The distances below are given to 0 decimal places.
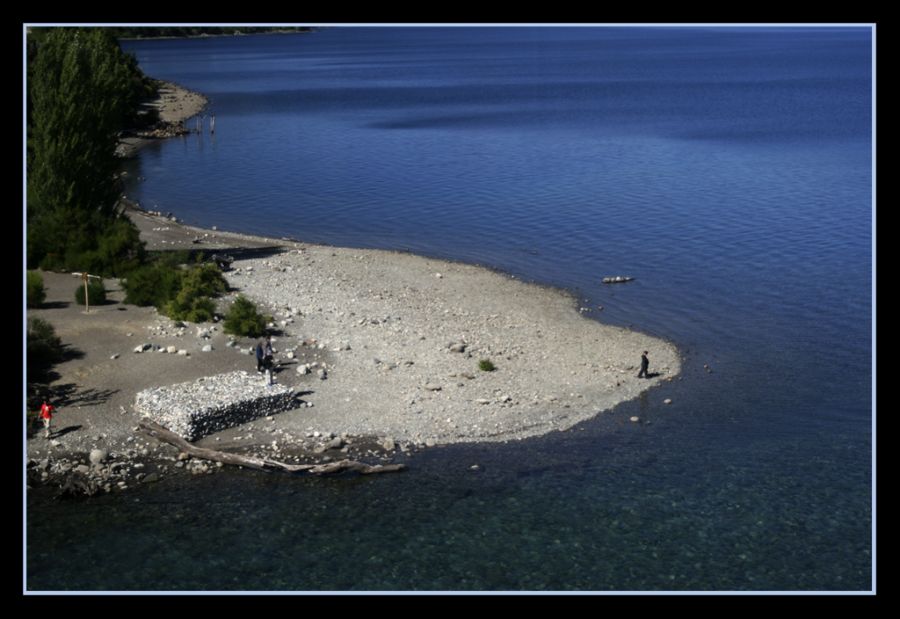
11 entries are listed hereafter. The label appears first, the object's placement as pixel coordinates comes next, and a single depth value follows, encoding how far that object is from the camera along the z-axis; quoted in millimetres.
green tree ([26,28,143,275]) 48906
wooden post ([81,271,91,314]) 43969
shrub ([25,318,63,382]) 37594
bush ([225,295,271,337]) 42031
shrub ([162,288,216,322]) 43062
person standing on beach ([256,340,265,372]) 38500
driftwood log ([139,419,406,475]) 32250
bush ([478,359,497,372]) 40125
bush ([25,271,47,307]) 43281
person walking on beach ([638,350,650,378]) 40375
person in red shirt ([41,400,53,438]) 33969
